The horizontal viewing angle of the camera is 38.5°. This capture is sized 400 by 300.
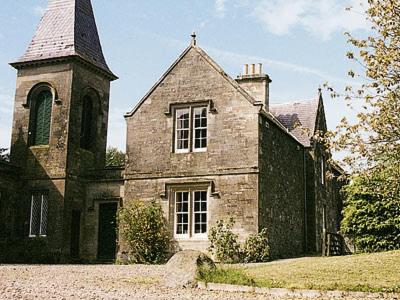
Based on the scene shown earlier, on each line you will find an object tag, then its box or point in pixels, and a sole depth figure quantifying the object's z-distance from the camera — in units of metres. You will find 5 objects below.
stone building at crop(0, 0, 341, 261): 22.88
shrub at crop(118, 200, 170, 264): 23.02
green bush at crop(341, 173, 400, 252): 23.42
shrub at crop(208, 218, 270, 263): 21.53
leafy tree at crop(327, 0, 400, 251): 12.95
